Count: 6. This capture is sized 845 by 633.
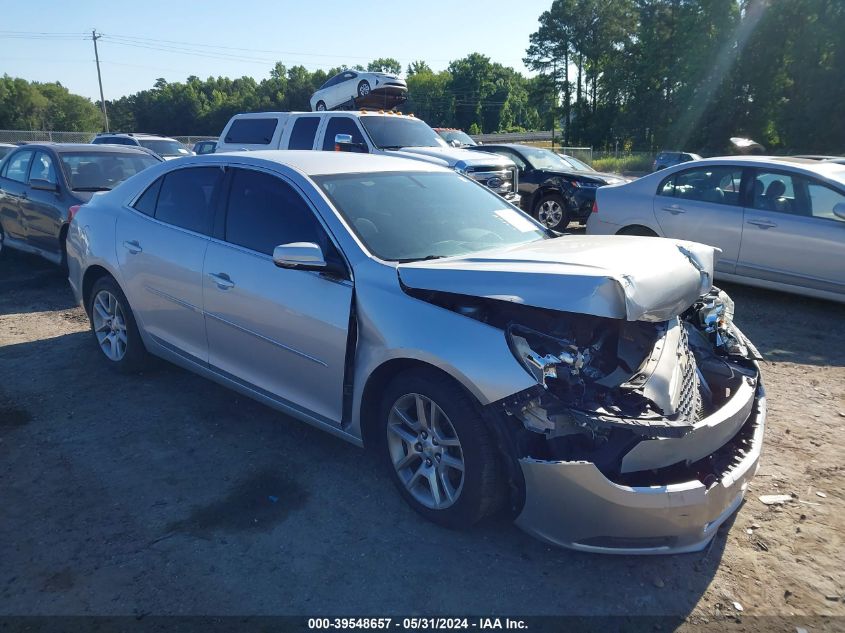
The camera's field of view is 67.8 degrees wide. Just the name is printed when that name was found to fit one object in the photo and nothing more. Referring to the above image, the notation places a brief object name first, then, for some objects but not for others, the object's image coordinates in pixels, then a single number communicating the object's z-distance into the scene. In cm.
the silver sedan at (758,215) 662
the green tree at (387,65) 11954
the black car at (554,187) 1191
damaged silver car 265
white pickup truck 1035
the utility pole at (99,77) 5472
